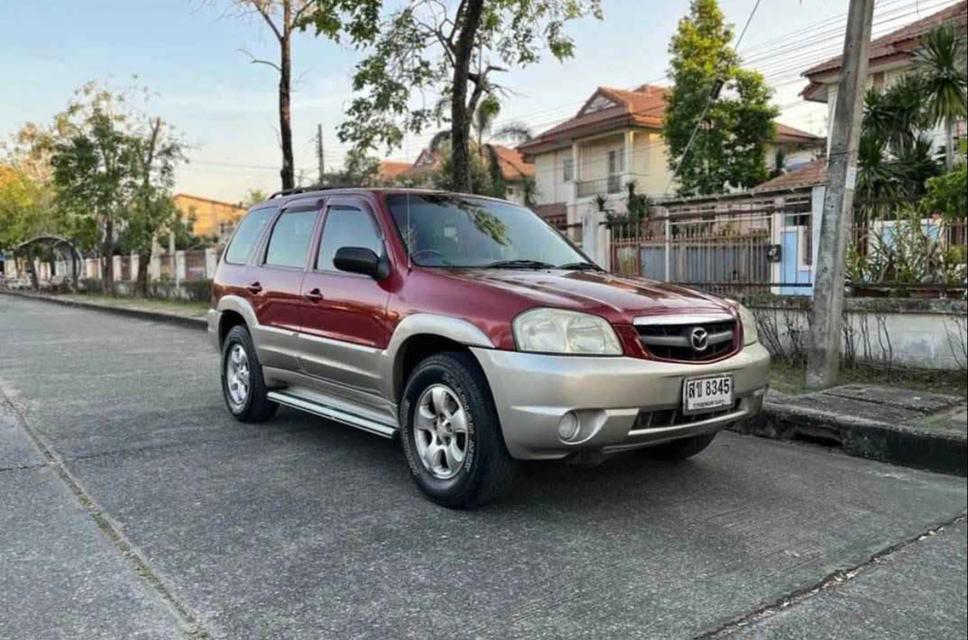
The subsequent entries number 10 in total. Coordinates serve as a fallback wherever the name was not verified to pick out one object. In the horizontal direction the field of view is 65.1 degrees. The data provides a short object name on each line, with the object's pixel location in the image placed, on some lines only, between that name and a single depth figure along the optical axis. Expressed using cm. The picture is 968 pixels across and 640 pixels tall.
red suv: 353
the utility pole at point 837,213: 621
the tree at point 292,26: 1020
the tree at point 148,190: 2798
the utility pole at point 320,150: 3394
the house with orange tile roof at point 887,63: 888
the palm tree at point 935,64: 823
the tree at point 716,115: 2439
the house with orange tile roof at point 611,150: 2884
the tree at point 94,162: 2764
